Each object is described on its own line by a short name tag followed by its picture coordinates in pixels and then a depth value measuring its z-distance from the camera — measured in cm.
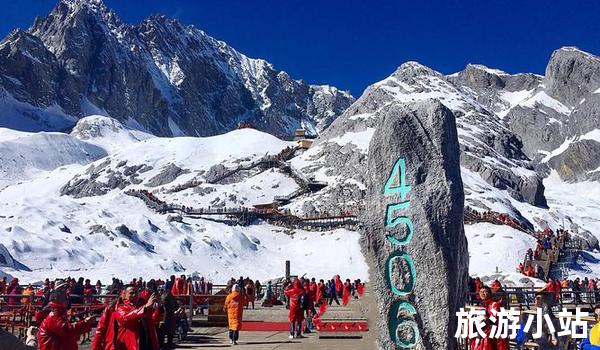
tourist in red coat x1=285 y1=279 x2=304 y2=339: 1412
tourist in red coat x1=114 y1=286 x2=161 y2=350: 703
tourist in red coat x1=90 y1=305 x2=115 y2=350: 714
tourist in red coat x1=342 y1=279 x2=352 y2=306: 2708
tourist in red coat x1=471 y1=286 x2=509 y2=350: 742
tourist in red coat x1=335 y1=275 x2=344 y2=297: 2803
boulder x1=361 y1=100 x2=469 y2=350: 758
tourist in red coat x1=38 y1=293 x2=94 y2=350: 643
